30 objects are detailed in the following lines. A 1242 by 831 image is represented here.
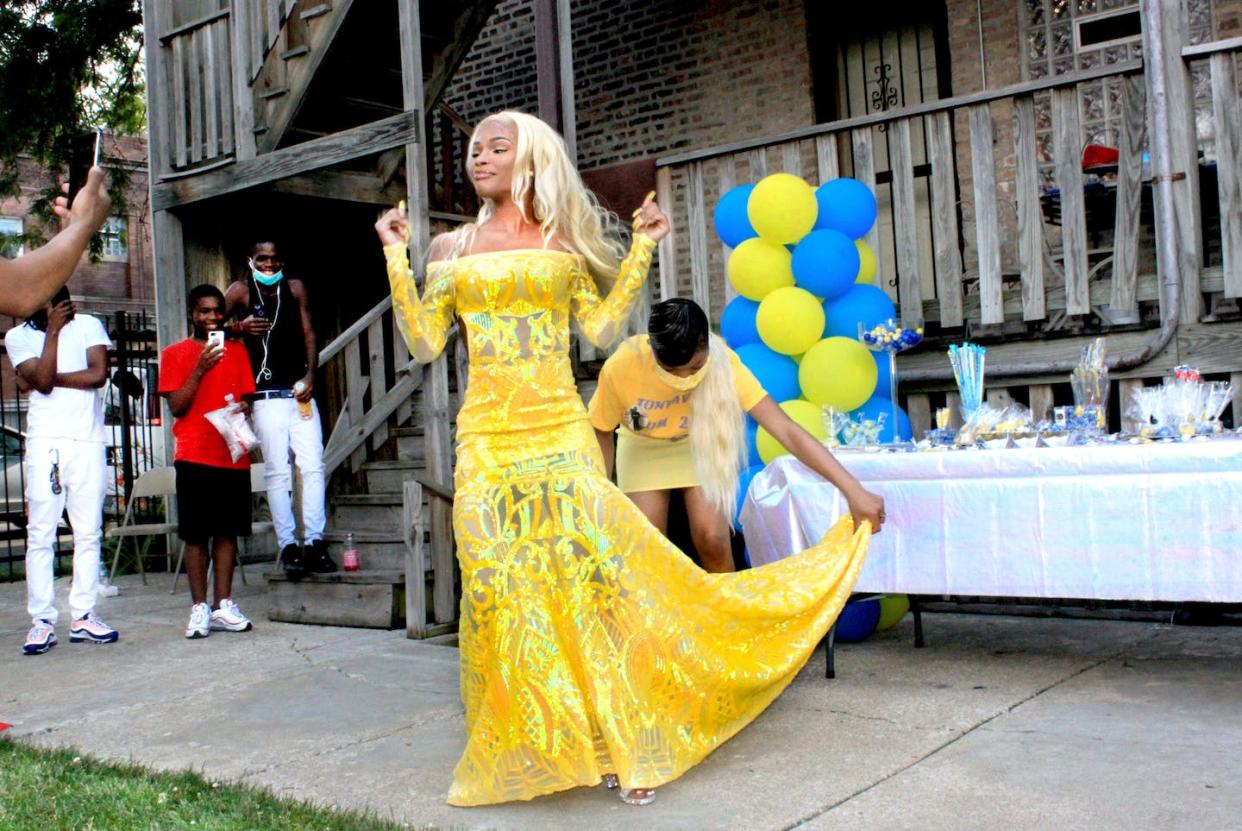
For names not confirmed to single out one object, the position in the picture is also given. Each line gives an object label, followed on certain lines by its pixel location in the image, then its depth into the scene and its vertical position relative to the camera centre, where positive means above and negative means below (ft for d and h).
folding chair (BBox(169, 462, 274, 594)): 30.63 -0.15
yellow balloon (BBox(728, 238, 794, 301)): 20.17 +3.12
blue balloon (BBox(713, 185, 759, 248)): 20.92 +4.13
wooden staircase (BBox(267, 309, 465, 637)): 21.93 -0.72
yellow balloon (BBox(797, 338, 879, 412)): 19.16 +1.27
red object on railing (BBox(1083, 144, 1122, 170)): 22.58 +5.23
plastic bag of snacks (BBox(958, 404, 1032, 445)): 16.85 +0.32
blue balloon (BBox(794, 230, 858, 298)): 19.63 +3.07
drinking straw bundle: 18.01 +1.12
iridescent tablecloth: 14.44 -0.93
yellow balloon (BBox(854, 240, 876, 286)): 20.88 +3.19
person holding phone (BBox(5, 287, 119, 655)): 21.40 +0.99
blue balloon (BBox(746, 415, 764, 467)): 19.57 +0.18
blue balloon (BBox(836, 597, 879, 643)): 19.02 -2.56
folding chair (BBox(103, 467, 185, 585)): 31.37 +0.08
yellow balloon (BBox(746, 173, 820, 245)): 19.90 +4.02
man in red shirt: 22.20 +0.54
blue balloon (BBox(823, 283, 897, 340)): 19.98 +2.32
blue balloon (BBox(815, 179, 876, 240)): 20.33 +4.05
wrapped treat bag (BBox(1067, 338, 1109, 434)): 16.67 +0.73
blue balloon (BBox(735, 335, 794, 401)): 19.85 +1.37
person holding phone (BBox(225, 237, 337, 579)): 24.02 +1.80
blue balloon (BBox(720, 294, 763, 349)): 20.71 +2.33
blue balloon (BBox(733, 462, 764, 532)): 19.00 -0.34
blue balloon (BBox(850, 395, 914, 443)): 20.02 +0.69
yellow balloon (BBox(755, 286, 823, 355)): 19.51 +2.17
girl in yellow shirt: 15.23 +0.51
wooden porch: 19.19 +3.57
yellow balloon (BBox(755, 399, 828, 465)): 19.15 +0.47
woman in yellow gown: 11.86 -0.72
